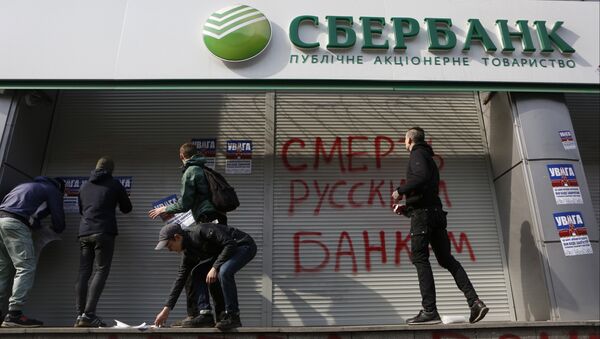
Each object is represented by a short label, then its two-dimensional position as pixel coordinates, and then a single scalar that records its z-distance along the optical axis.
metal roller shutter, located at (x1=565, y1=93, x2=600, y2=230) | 6.51
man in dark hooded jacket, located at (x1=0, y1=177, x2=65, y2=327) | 4.68
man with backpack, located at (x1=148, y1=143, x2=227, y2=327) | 4.47
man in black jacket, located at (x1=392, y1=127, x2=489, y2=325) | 4.36
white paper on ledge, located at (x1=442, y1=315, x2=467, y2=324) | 4.42
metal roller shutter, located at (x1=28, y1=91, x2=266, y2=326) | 5.75
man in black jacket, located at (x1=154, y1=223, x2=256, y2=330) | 4.14
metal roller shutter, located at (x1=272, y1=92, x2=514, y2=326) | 5.80
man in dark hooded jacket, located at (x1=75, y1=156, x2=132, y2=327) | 4.73
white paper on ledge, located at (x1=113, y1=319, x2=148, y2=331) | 4.24
